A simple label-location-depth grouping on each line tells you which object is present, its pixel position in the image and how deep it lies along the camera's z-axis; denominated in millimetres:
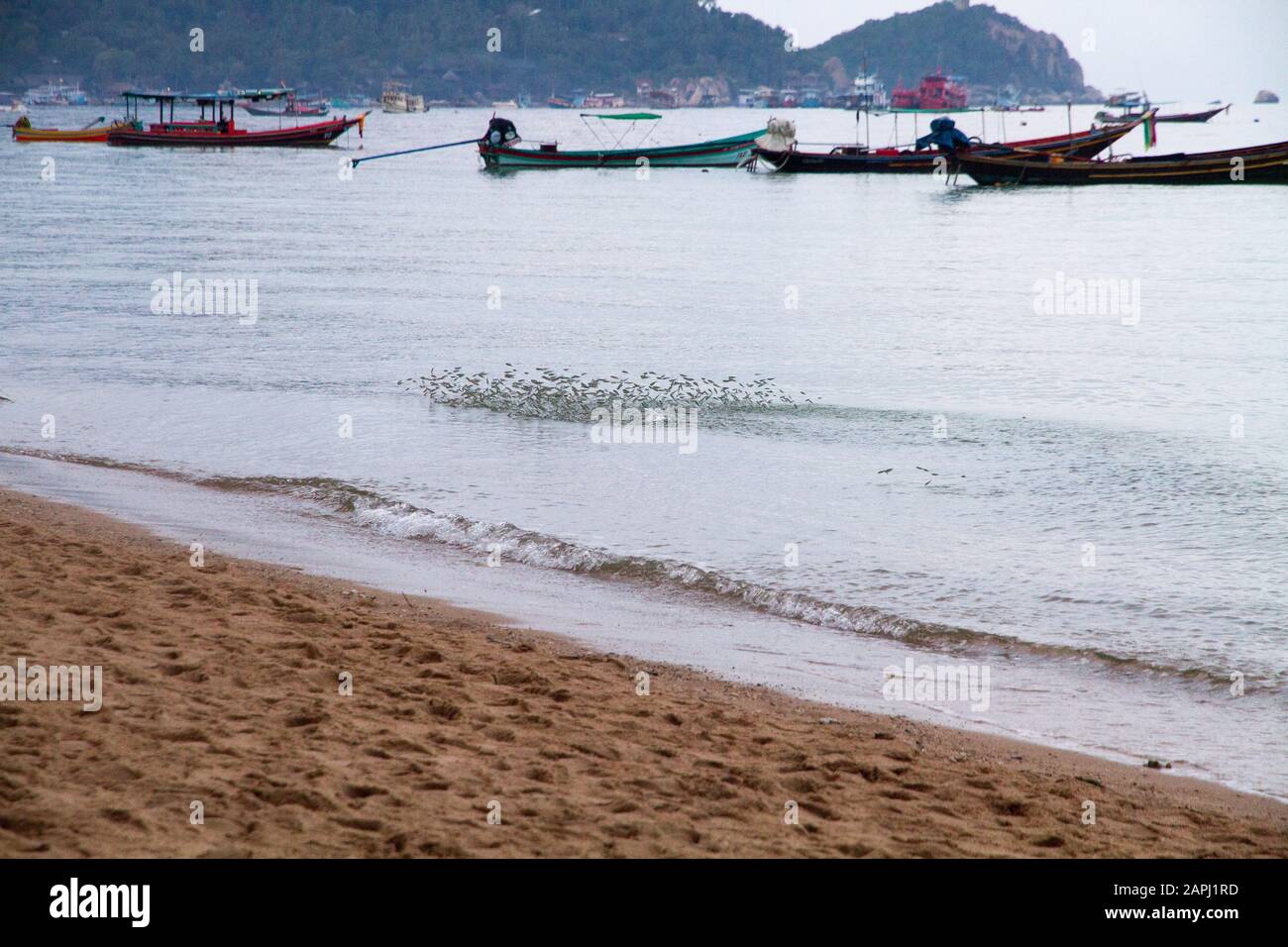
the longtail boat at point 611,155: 72625
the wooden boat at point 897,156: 60625
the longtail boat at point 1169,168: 54969
